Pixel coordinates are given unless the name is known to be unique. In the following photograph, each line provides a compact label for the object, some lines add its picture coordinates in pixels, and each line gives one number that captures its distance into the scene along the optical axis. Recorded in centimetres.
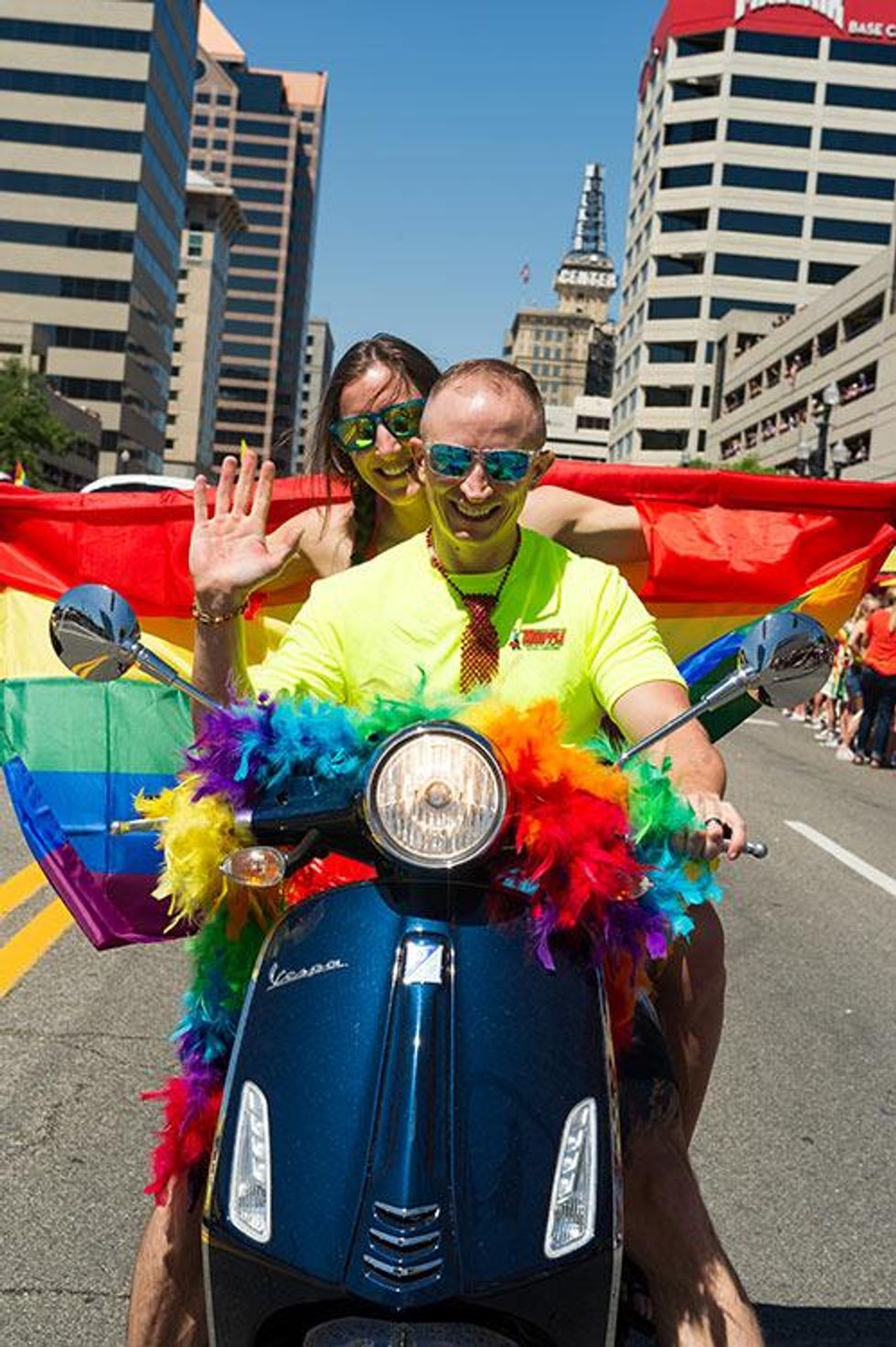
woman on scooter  372
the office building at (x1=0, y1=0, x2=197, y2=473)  10856
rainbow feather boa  220
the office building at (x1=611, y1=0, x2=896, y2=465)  11162
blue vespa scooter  198
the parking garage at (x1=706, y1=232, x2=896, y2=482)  6556
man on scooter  274
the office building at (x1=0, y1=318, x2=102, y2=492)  9200
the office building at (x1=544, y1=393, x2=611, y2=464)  17338
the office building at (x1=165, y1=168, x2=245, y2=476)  15875
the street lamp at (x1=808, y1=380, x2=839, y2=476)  2995
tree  5822
